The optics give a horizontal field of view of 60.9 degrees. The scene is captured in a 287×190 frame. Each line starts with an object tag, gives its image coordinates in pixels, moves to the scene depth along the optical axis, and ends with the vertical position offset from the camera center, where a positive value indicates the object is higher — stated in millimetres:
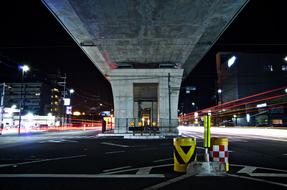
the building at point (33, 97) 121125 +12249
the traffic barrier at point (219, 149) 6738 -794
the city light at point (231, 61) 82125 +20519
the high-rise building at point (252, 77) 72319 +13745
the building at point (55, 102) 144662 +11694
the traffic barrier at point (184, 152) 6754 -880
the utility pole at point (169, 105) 30472 +1975
